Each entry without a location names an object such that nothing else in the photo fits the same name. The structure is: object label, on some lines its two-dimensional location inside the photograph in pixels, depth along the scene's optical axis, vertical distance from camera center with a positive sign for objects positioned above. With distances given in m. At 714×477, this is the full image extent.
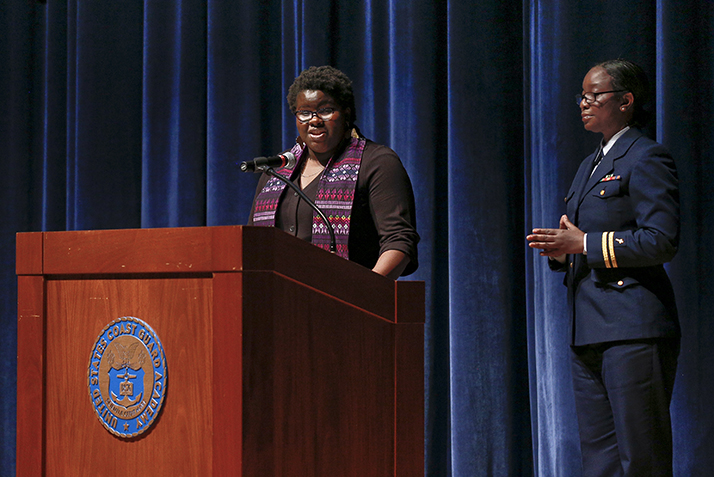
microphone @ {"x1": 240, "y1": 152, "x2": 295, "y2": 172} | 7.01 +0.29
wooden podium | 6.43 -0.12
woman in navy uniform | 7.37 -0.05
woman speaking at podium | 7.37 +0.26
